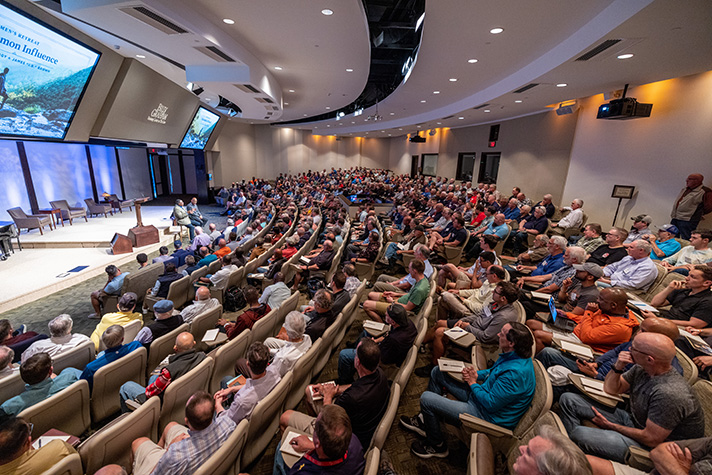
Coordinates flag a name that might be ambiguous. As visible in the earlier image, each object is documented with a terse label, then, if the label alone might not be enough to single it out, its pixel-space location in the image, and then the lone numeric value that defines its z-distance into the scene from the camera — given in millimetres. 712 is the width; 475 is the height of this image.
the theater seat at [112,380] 2531
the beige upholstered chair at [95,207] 11469
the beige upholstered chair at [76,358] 2754
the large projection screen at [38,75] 5441
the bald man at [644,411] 1733
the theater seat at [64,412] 2086
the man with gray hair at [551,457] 1238
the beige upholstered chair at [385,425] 1695
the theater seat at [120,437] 1779
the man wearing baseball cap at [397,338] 2758
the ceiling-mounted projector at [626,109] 6004
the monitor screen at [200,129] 13828
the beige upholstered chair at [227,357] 2748
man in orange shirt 2639
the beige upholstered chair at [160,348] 2984
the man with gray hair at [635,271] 3705
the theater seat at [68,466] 1561
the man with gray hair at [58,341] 2836
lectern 8555
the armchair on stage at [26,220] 8560
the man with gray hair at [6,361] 2453
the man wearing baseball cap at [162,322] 3207
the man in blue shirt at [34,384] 2217
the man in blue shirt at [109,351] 2637
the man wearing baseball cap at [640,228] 5324
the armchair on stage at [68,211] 10208
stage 5735
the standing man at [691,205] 5297
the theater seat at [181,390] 2287
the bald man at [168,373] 2412
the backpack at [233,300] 4895
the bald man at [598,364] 2189
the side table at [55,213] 9631
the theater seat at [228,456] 1554
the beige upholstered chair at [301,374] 2436
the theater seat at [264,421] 1984
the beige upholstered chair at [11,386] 2316
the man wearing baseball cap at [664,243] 4750
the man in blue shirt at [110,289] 4758
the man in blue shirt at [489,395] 2014
